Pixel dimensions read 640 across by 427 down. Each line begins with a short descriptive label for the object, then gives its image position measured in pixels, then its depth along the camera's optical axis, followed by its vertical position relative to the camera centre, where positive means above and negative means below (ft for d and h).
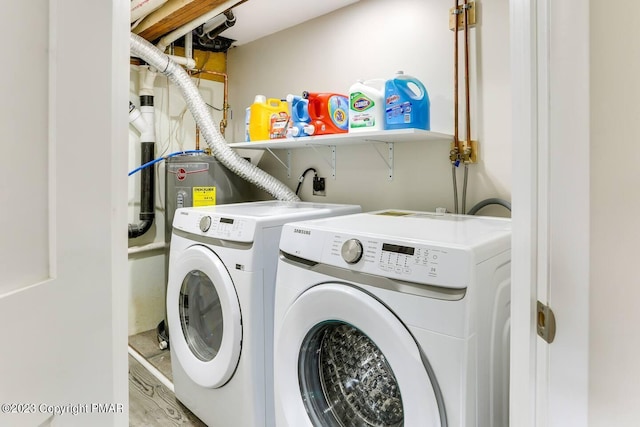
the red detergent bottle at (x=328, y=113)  6.85 +1.82
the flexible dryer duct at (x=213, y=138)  8.27 +1.65
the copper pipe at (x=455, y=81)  5.99 +2.11
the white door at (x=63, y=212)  1.46 +0.00
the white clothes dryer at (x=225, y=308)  5.21 -1.44
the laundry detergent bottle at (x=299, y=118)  7.08 +1.80
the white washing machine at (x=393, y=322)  3.21 -1.04
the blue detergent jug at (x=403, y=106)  5.76 +1.65
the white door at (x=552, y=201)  1.93 +0.06
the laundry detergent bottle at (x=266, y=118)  7.83 +2.00
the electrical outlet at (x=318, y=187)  8.33 +0.57
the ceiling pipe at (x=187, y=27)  7.20 +3.86
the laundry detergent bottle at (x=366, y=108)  6.00 +1.69
